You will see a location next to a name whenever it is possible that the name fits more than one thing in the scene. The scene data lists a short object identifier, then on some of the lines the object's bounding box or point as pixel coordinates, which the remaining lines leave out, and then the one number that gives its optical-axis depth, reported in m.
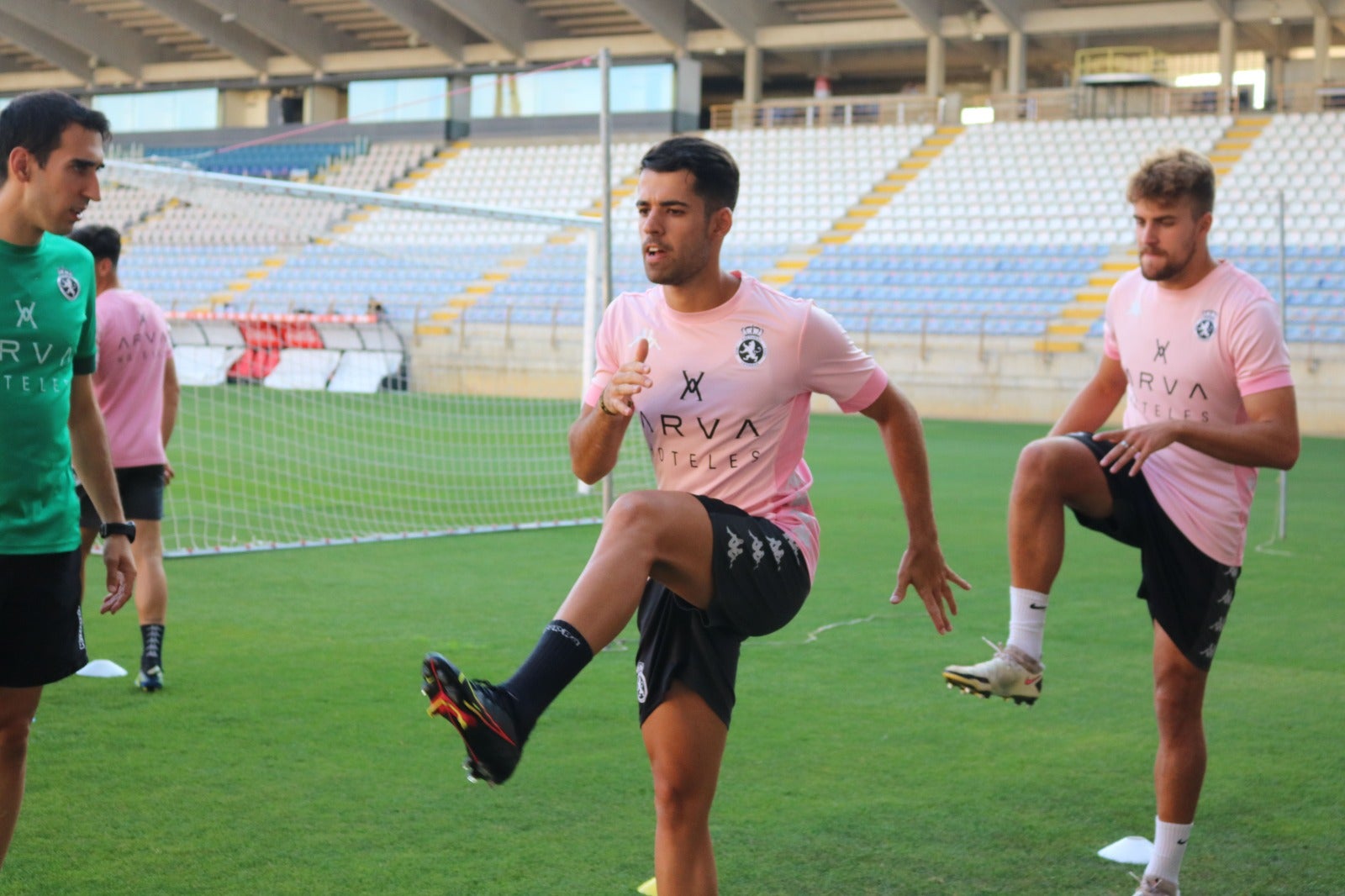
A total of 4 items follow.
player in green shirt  3.40
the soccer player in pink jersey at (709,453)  3.19
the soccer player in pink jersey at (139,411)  6.16
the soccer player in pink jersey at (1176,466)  3.87
